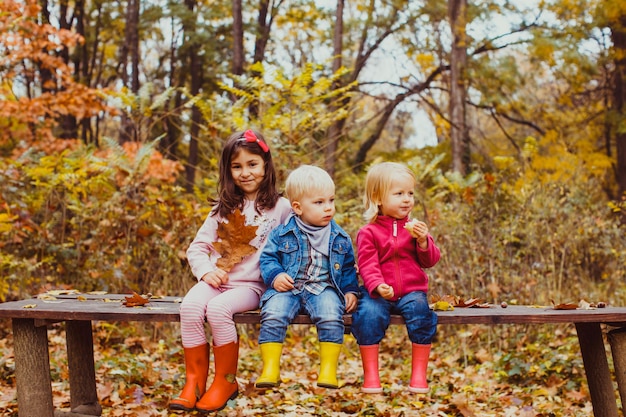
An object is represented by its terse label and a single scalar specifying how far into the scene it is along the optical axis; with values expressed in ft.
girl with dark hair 10.02
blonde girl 9.91
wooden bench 9.53
